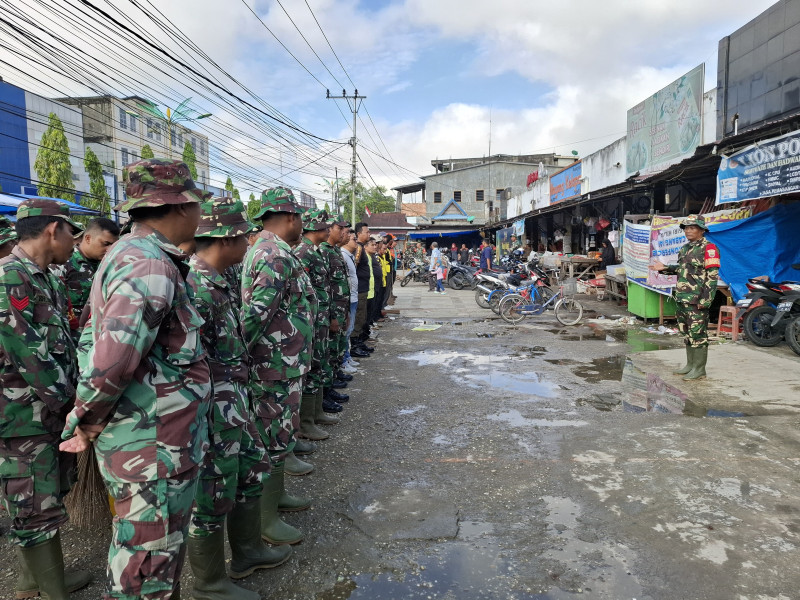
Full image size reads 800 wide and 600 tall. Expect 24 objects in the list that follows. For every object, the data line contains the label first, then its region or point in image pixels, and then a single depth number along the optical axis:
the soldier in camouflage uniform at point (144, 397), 1.76
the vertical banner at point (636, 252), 11.35
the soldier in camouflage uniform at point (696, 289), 6.68
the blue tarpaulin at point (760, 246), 8.54
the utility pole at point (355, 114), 28.70
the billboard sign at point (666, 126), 10.87
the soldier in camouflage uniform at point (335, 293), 5.86
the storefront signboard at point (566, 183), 17.61
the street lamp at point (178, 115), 15.72
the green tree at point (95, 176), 26.16
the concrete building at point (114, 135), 40.00
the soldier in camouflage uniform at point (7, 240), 3.26
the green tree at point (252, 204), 46.19
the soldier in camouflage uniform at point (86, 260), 4.15
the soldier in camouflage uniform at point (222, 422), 2.38
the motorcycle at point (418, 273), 24.44
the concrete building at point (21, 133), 29.66
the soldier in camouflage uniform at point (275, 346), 2.98
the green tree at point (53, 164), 25.33
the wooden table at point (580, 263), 16.89
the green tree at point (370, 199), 67.81
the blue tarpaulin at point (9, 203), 10.97
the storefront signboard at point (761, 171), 7.13
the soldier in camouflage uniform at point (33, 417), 2.48
